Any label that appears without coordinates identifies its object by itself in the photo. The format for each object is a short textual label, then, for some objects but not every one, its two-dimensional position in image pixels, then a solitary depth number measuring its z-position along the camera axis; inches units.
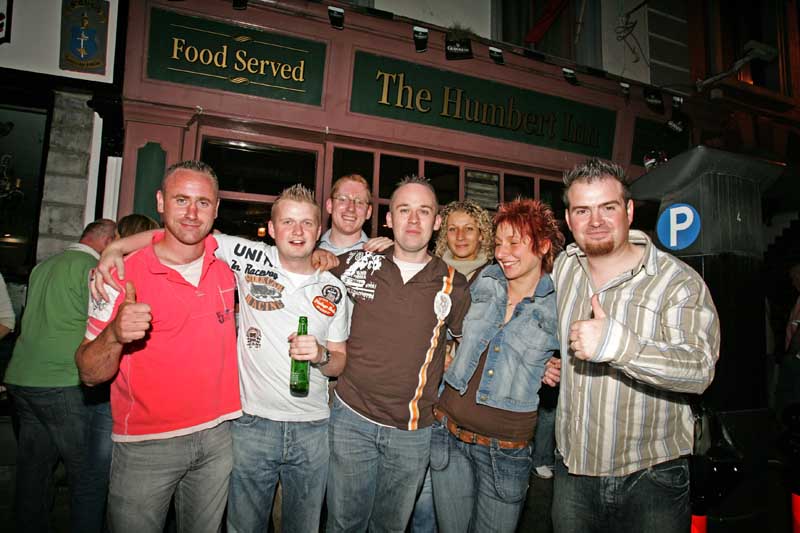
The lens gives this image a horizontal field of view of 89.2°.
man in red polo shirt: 84.7
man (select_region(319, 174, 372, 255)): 138.9
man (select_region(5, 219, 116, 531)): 132.4
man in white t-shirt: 96.3
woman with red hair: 93.3
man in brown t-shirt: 101.1
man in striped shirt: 71.7
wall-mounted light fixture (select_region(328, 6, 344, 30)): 185.5
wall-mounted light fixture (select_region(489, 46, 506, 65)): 219.1
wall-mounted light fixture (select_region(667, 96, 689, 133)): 262.4
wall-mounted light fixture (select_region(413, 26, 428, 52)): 203.0
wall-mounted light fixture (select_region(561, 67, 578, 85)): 233.0
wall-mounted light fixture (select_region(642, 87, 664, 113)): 254.4
